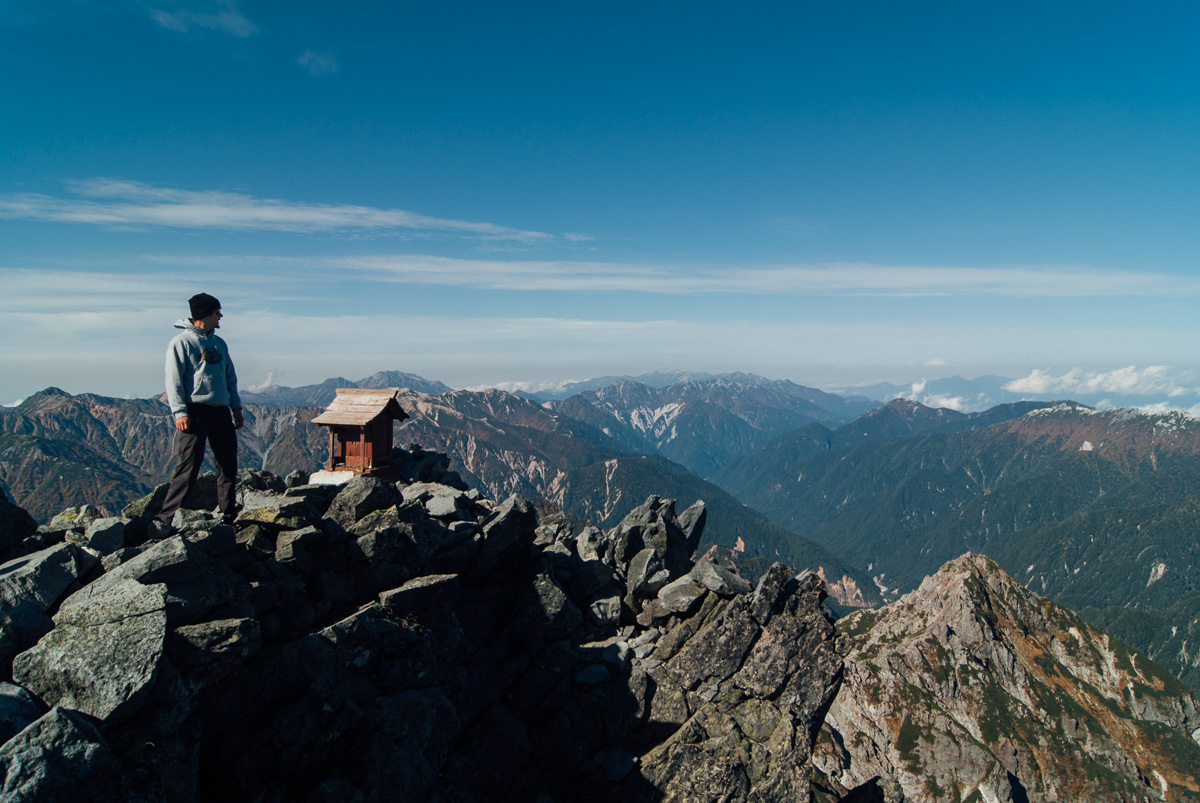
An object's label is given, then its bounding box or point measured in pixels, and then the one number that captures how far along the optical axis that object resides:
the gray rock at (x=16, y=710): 8.34
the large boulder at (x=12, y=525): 12.89
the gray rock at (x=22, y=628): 9.58
